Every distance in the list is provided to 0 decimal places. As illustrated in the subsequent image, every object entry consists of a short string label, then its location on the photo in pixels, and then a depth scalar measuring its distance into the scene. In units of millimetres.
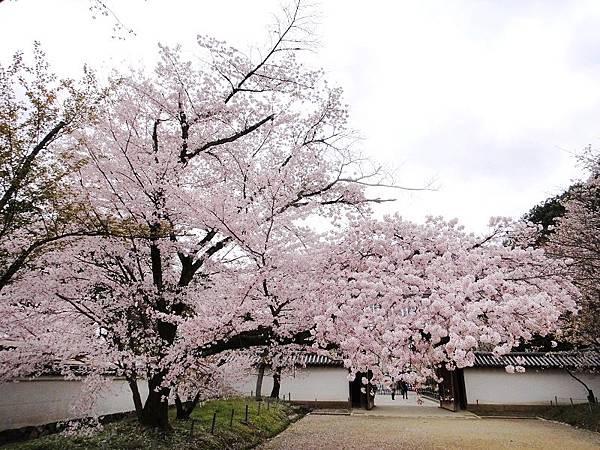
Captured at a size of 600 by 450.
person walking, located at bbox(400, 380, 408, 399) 37238
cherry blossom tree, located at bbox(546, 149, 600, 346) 12125
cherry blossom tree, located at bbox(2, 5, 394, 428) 7547
